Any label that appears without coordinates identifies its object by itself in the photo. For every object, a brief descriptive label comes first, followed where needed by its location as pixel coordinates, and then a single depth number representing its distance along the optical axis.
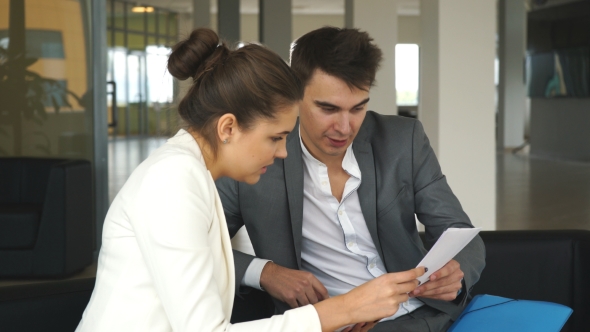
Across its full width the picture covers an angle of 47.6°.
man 1.92
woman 1.16
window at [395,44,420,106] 23.45
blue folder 1.74
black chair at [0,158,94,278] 4.77
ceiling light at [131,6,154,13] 18.94
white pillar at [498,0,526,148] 16.11
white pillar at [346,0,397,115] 7.16
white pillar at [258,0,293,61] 9.22
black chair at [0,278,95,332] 1.71
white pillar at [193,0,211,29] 10.73
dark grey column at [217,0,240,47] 9.54
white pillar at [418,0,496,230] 4.76
